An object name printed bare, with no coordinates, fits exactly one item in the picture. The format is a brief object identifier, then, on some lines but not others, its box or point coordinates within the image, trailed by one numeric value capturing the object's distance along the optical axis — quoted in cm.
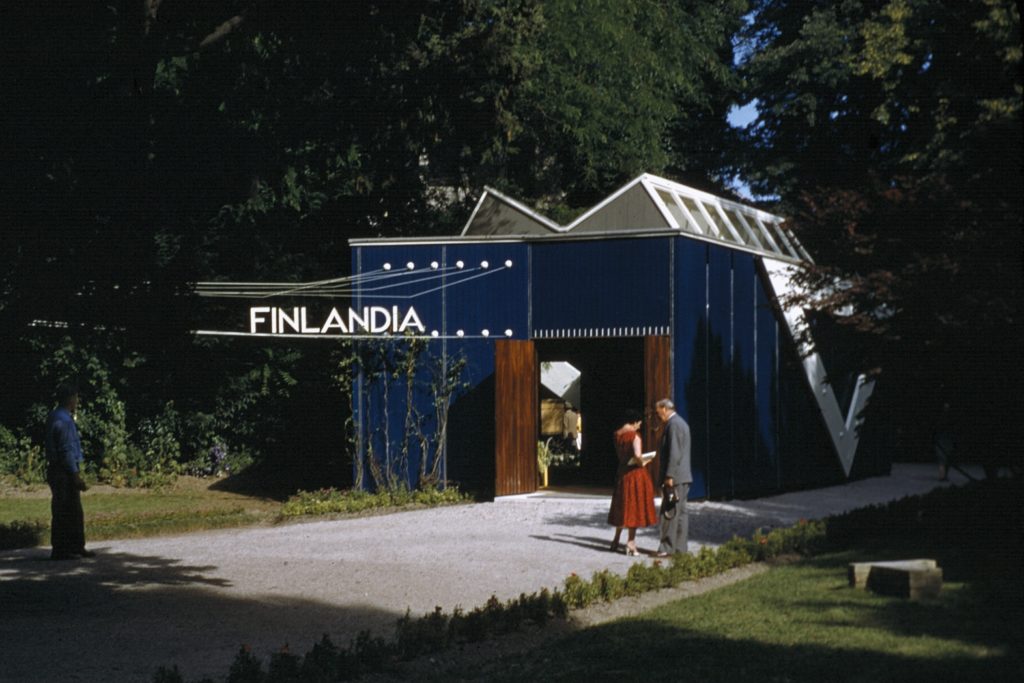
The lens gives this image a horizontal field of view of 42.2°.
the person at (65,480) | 1424
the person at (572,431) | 3219
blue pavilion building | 2123
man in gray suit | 1448
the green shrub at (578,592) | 1072
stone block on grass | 1098
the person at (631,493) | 1466
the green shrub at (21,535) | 1599
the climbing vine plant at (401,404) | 2192
